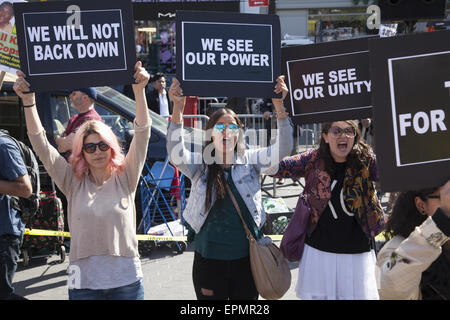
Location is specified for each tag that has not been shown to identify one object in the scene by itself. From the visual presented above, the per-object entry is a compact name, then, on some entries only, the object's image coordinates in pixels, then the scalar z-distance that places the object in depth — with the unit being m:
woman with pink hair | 3.27
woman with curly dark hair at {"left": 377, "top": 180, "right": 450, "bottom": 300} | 2.28
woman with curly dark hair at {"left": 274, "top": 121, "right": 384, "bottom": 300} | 3.43
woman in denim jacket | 3.51
